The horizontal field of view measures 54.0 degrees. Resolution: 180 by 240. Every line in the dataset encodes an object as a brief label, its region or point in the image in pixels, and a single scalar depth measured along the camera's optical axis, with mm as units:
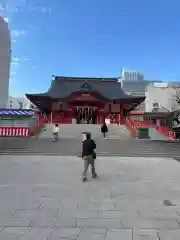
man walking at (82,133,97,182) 5857
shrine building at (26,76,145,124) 24800
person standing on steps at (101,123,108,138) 15929
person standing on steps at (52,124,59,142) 13898
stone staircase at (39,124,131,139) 16572
